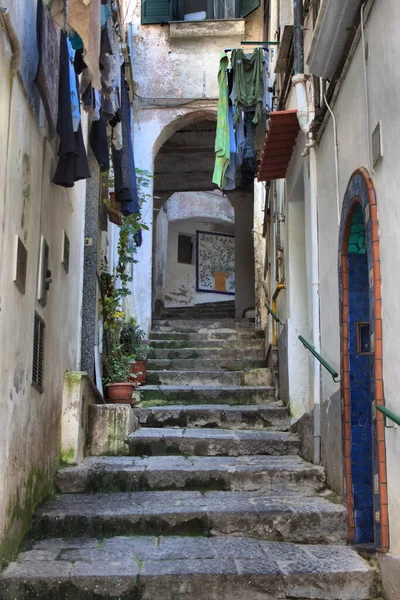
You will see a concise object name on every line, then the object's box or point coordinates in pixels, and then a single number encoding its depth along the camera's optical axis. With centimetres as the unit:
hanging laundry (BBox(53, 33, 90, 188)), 475
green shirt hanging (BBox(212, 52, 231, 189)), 864
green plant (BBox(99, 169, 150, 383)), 746
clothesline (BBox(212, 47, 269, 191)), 891
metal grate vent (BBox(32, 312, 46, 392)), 455
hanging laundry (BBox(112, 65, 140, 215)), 740
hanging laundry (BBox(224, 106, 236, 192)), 872
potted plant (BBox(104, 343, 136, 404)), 718
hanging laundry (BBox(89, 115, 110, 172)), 667
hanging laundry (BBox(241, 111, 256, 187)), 902
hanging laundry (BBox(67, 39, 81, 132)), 487
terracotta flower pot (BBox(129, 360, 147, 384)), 812
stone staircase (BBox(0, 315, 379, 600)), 376
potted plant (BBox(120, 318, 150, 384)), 816
